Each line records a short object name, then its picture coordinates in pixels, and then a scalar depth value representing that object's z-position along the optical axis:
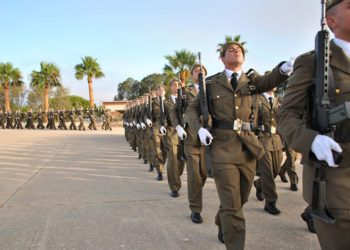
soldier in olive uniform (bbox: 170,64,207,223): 4.88
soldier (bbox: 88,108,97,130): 34.03
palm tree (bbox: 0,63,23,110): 55.53
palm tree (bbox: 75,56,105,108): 48.84
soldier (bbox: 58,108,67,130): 36.81
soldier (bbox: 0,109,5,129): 41.10
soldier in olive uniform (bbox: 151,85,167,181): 8.05
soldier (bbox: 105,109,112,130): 33.44
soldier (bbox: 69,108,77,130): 34.94
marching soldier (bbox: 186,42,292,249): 3.43
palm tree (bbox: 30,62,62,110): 53.16
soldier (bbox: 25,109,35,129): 38.87
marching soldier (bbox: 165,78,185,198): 6.33
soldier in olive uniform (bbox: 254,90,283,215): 5.17
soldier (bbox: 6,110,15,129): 40.62
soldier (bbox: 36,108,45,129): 39.06
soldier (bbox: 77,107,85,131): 33.62
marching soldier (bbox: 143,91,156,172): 8.77
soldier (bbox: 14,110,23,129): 40.03
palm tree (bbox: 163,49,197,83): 30.70
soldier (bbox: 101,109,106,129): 33.53
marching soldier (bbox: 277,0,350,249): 1.90
